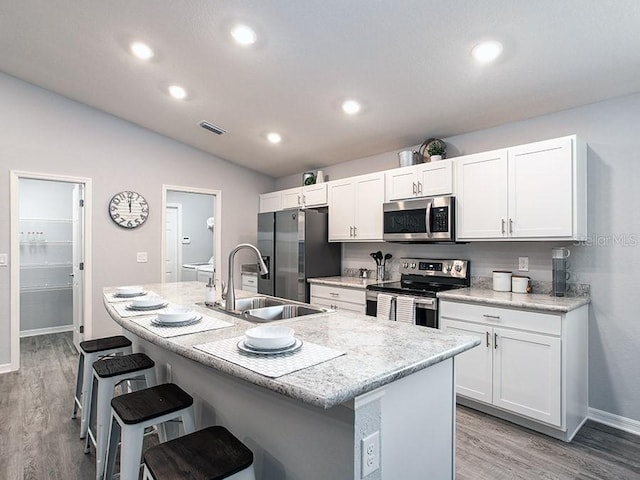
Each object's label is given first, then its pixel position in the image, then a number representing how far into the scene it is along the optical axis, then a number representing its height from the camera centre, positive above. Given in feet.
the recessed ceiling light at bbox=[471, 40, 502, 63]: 7.18 +3.85
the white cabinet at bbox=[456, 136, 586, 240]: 8.16 +1.21
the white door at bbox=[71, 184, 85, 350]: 13.76 -0.79
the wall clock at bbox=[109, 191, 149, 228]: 13.99 +1.25
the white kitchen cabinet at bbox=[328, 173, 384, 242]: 12.37 +1.20
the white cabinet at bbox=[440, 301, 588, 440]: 7.70 -2.77
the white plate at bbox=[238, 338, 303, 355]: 4.10 -1.24
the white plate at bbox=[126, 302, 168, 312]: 6.97 -1.29
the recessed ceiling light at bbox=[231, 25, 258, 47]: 7.87 +4.56
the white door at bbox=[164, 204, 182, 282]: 22.17 -0.12
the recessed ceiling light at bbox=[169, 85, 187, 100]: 10.96 +4.59
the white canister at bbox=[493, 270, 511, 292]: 9.77 -1.06
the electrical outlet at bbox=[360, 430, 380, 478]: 3.57 -2.11
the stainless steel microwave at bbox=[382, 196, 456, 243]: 10.20 +0.64
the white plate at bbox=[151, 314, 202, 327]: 5.65 -1.28
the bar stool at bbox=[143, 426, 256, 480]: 3.66 -2.31
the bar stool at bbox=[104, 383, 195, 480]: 4.77 -2.36
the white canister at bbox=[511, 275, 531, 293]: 9.45 -1.10
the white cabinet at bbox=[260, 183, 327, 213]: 14.48 +1.85
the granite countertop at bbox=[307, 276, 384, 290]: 12.08 -1.41
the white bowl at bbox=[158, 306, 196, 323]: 5.62 -1.17
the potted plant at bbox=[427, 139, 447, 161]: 10.94 +2.78
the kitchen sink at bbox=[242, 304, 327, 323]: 7.14 -1.42
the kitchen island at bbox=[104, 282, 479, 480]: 3.52 -1.89
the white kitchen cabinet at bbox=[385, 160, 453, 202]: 10.40 +1.85
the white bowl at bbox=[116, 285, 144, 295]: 8.55 -1.19
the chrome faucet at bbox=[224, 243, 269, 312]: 6.92 -1.04
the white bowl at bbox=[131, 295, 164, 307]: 7.02 -1.19
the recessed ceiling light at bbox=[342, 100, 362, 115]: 10.27 +3.87
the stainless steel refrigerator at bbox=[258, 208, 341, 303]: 13.73 -0.41
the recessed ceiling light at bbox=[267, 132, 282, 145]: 13.21 +3.84
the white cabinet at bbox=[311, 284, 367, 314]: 11.80 -1.93
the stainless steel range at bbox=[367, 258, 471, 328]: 9.77 -1.32
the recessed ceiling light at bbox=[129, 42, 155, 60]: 9.15 +4.89
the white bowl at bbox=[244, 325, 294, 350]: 4.09 -1.10
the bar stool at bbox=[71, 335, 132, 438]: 7.73 -2.42
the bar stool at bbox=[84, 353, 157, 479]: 6.25 -2.41
